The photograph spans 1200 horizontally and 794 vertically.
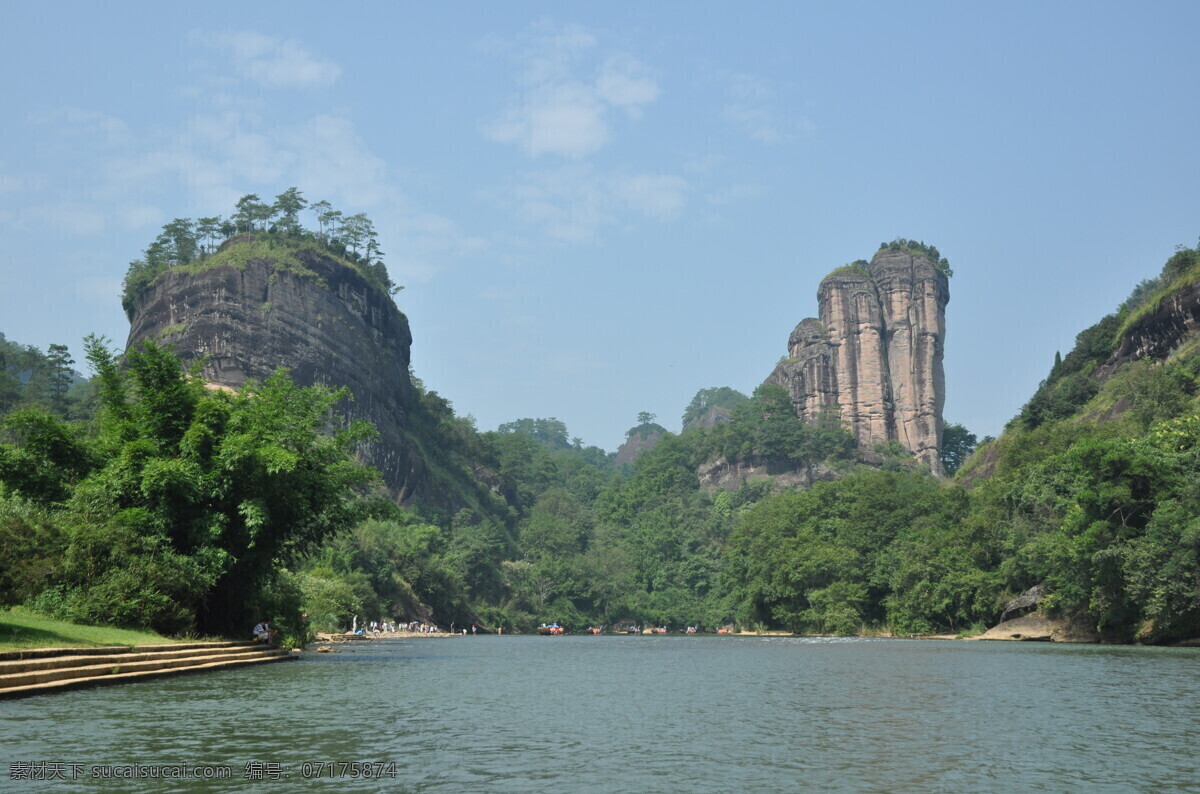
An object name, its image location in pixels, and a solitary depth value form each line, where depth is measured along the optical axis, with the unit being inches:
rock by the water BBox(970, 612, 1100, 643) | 2283.5
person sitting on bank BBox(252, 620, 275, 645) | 1366.9
